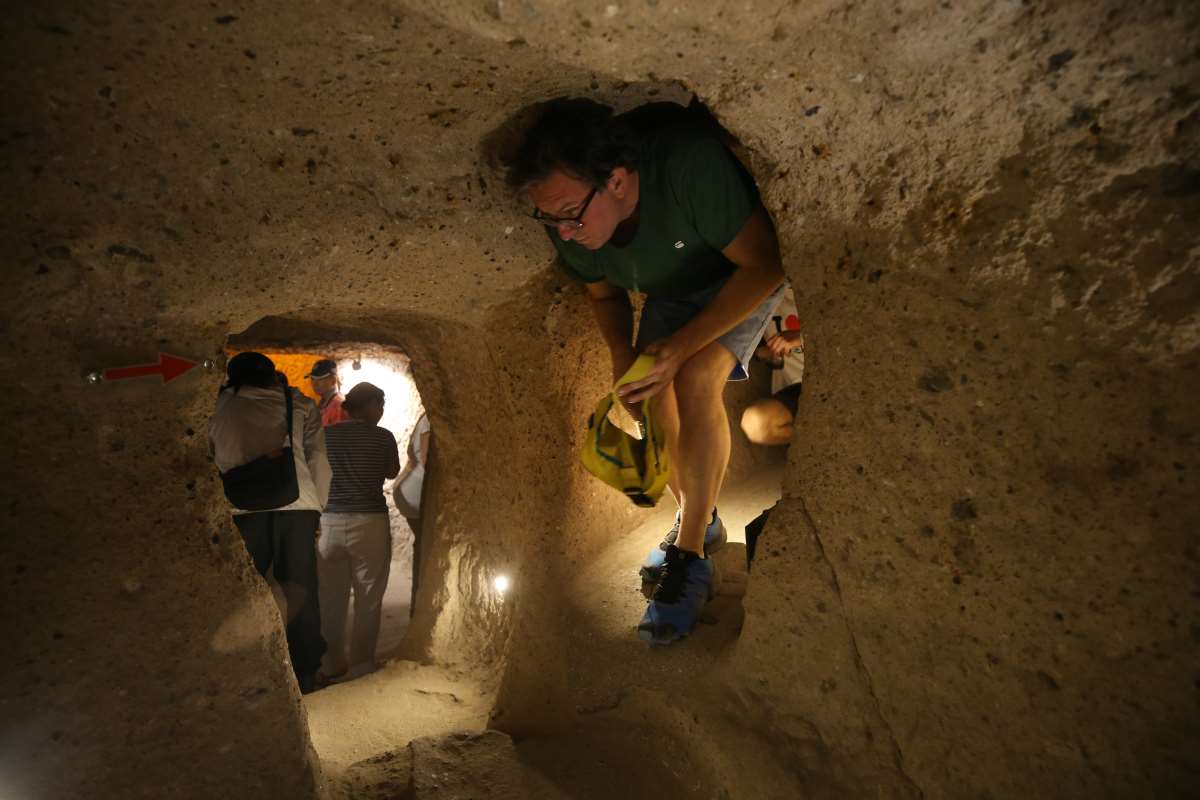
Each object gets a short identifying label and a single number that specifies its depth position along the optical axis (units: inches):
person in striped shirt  150.0
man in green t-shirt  60.4
